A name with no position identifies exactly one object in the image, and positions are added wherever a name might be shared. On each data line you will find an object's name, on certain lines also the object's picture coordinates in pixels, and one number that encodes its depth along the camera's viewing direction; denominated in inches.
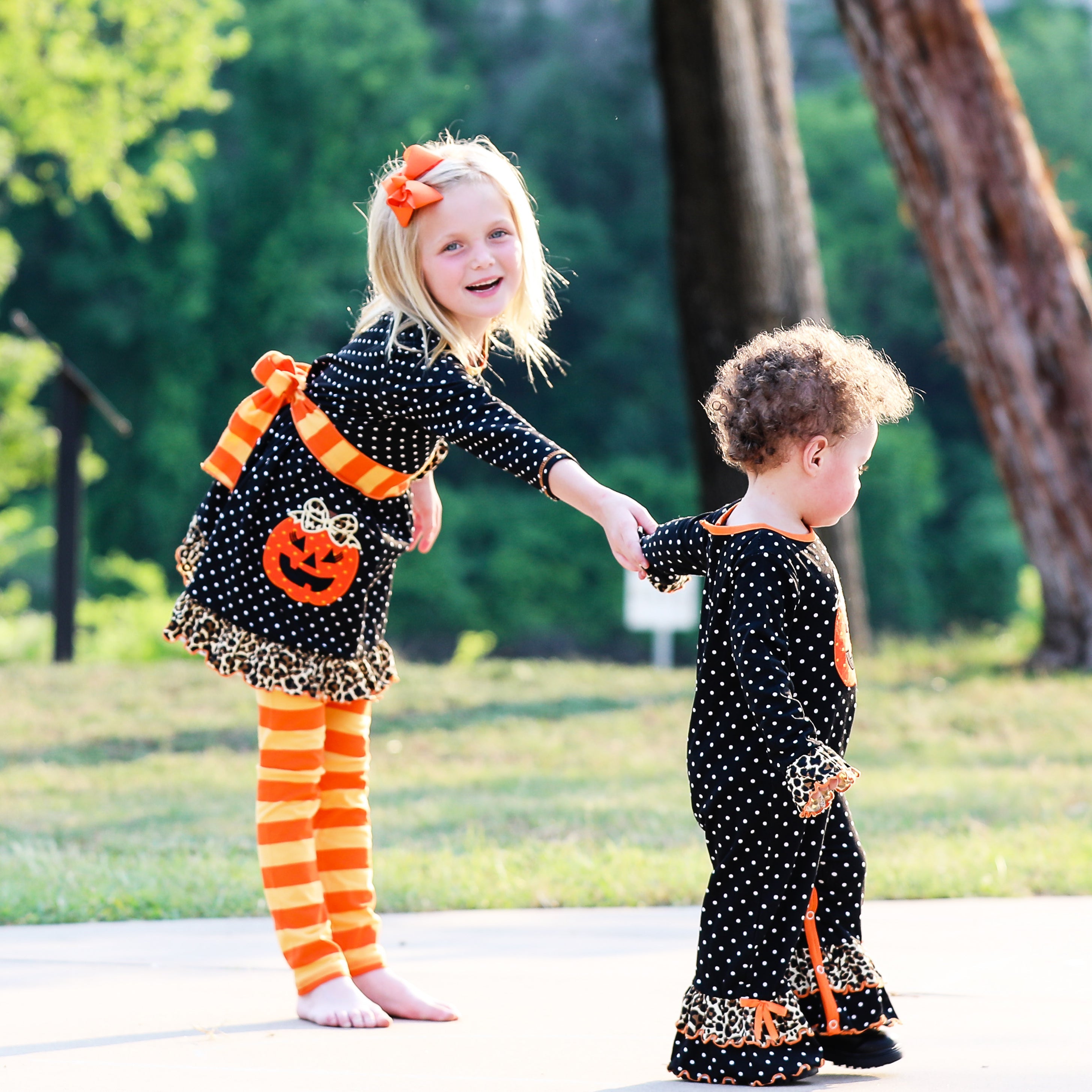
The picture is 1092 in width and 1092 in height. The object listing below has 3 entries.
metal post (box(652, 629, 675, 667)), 528.1
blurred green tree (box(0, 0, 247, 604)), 655.8
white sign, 523.2
